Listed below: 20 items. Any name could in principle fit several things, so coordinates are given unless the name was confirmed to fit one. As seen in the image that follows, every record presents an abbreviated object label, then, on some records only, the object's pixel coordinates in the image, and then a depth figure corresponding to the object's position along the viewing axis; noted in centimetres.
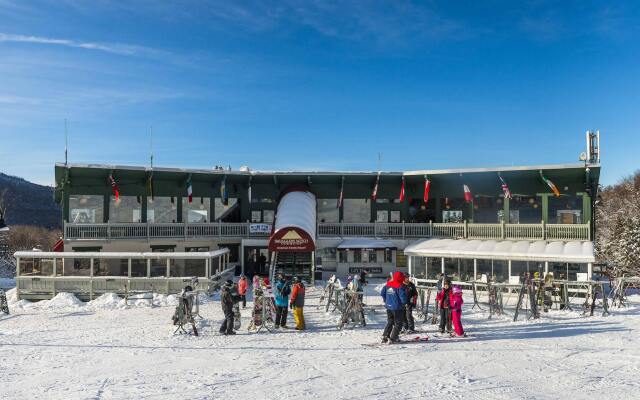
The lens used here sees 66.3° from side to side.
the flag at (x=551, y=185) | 2752
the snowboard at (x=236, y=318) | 1499
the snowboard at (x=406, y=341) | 1295
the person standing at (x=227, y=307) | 1440
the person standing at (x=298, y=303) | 1494
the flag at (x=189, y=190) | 3061
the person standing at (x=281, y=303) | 1531
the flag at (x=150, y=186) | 3092
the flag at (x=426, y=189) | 3094
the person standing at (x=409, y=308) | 1434
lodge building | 2556
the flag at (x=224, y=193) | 3191
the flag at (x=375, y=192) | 3181
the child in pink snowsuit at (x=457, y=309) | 1393
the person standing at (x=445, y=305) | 1416
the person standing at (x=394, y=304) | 1268
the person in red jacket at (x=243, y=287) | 1877
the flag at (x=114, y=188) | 2939
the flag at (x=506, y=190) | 2820
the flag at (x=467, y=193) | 2945
